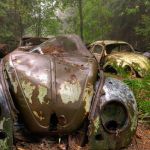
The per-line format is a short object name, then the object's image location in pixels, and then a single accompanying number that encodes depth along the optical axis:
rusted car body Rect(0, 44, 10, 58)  10.14
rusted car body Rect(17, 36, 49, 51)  9.24
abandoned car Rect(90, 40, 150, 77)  9.68
